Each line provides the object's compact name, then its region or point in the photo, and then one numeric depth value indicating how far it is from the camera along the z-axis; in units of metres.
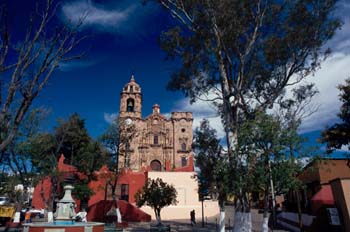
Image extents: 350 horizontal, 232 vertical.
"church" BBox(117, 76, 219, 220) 41.09
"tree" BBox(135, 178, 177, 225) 18.47
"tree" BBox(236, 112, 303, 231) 8.56
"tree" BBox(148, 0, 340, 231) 12.91
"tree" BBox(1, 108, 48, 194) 18.69
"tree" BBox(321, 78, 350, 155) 12.12
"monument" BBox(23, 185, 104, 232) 10.75
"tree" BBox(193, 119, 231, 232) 15.99
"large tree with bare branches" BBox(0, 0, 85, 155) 6.69
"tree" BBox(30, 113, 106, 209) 21.62
